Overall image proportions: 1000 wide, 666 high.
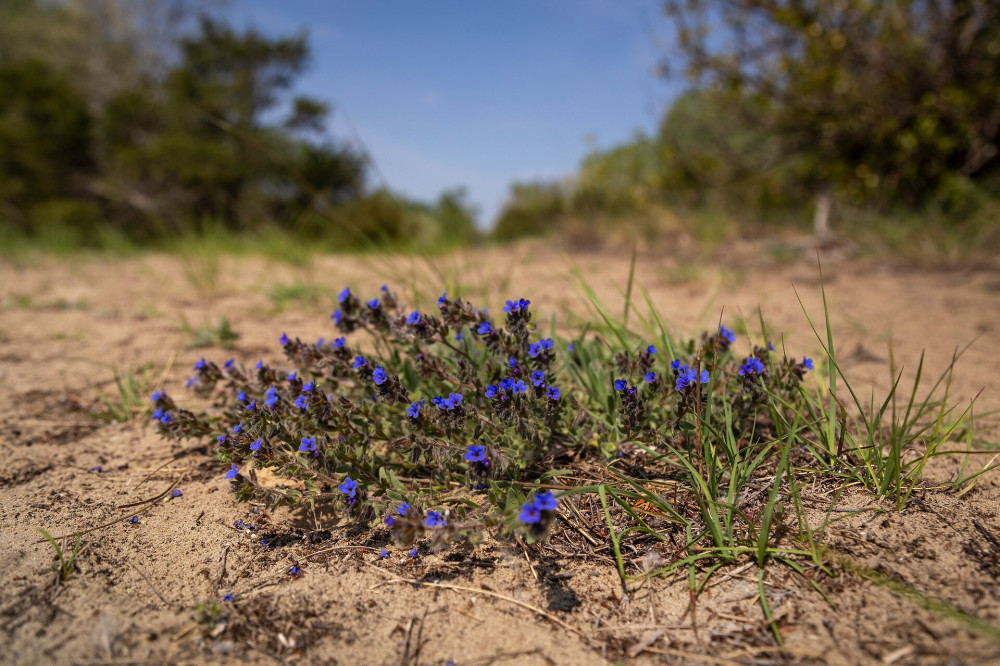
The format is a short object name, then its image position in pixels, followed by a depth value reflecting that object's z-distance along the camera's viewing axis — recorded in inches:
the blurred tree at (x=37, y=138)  358.3
